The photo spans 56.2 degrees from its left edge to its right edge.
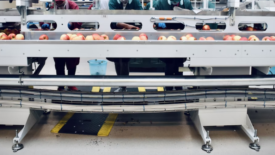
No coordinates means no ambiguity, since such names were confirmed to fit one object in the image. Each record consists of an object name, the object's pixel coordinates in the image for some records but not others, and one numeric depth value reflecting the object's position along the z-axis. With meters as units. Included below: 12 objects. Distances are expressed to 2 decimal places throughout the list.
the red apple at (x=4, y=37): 2.48
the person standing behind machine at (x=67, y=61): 3.49
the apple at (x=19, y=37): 2.45
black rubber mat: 2.80
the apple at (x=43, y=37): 2.44
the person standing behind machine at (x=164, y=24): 3.30
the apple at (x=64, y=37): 2.39
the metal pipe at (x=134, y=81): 2.34
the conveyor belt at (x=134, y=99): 2.54
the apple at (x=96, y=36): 2.42
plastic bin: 4.56
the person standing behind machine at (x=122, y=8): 3.56
